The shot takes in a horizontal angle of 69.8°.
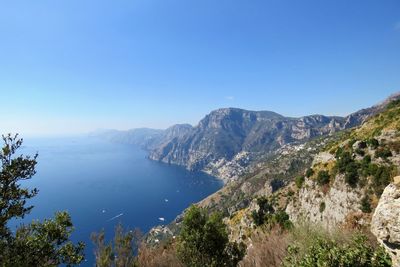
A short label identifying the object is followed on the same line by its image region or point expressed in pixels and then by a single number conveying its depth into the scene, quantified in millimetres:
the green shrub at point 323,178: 50406
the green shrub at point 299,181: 71362
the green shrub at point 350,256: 9472
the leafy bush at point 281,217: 55719
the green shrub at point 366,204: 33872
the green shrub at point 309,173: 57925
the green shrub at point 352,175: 41156
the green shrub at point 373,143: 44531
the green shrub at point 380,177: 35103
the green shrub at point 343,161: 46459
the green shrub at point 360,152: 47175
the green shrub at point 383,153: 40594
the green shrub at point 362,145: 48862
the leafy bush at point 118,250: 21500
